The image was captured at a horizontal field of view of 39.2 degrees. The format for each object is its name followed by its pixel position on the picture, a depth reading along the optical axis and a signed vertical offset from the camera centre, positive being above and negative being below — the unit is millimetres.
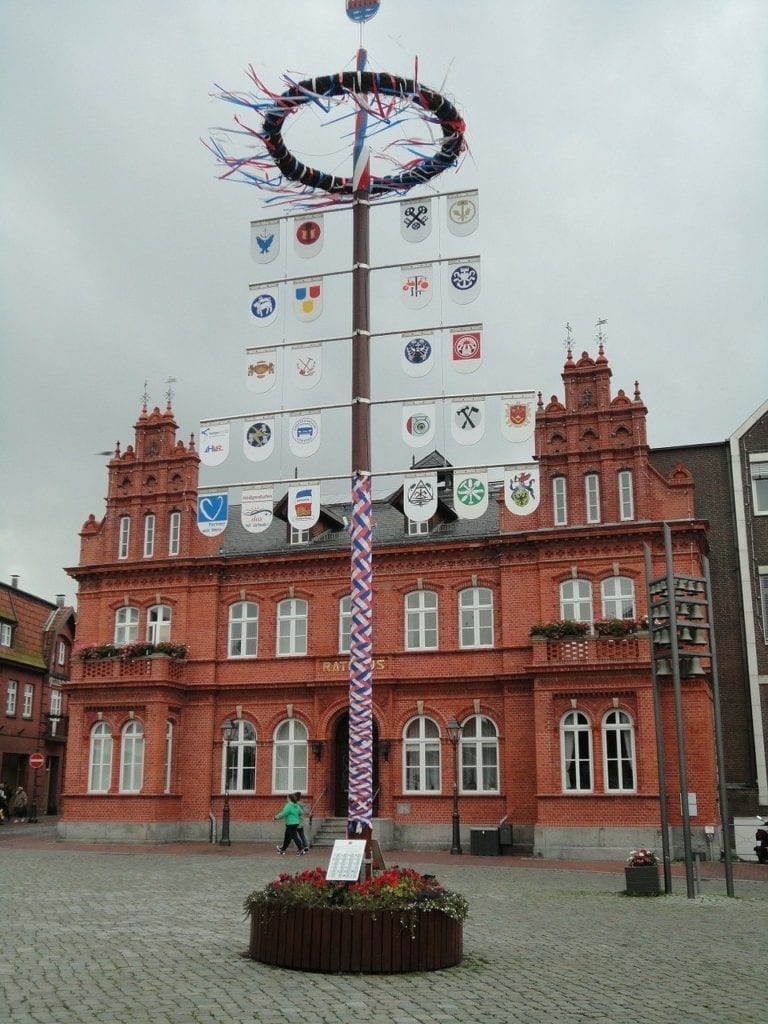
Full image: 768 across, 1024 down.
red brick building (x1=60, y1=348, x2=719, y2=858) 29422 +3497
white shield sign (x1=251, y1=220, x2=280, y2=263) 16422 +7987
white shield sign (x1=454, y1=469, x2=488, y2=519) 15742 +4063
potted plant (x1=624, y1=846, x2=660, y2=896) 19219 -1706
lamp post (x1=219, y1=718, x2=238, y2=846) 32156 +325
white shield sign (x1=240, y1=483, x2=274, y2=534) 16328 +4037
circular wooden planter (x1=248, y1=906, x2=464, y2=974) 11281 -1660
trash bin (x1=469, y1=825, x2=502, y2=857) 29625 -1687
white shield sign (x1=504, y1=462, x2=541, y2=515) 16344 +4341
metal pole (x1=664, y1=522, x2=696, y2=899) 18750 +780
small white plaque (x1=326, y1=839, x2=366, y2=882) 11969 -879
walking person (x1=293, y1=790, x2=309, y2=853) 28892 -1366
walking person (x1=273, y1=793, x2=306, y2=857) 28266 -974
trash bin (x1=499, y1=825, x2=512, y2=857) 29828 -1583
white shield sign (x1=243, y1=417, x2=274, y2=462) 15953 +4893
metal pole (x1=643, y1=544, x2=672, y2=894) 19219 -10
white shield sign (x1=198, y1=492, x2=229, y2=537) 16891 +4100
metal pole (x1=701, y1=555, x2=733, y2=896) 18891 +83
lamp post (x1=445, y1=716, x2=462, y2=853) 30438 +222
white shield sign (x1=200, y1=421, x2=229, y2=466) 16453 +5032
